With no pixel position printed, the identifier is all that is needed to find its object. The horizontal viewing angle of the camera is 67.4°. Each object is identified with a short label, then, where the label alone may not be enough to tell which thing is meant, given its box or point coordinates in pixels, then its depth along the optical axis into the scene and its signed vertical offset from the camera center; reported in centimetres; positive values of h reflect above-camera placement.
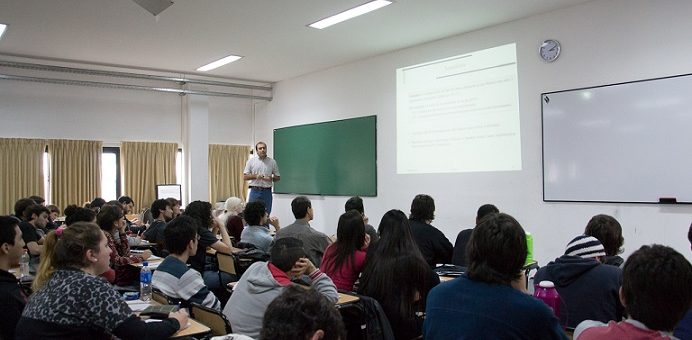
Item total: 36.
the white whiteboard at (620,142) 518 +30
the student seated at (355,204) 557 -33
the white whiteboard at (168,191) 966 -26
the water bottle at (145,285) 340 -72
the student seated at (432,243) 436 -59
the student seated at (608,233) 330 -40
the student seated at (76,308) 209 -53
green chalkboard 863 +31
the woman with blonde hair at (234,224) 625 -58
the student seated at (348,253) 354 -55
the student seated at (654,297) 151 -37
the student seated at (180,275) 303 -58
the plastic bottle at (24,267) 422 -74
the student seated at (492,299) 168 -43
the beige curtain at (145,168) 949 +17
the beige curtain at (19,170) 836 +15
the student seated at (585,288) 264 -61
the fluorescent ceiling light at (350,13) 589 +195
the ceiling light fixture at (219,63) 863 +196
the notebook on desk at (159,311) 269 -71
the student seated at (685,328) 183 -57
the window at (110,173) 945 +9
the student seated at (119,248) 438 -64
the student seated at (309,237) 452 -55
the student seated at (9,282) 253 -52
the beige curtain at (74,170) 880 +14
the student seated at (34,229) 463 -51
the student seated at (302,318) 124 -35
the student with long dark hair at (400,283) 294 -63
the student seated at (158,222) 559 -53
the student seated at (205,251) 466 -67
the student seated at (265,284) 267 -58
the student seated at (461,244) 438 -61
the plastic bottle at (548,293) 266 -63
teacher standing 908 +1
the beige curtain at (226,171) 1039 +10
